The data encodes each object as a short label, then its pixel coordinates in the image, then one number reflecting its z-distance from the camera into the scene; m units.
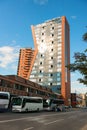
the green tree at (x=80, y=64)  5.40
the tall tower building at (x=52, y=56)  51.72
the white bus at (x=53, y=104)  25.06
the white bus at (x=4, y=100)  16.85
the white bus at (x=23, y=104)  18.00
